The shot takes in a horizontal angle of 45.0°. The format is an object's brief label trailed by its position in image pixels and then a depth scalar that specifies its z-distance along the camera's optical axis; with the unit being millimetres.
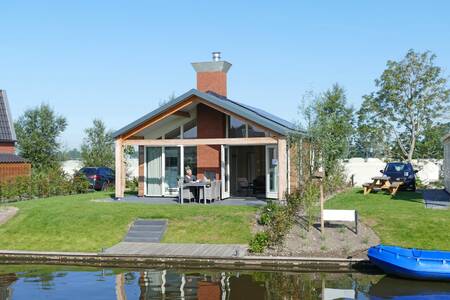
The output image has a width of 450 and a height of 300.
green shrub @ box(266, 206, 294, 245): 16031
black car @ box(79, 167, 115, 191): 33594
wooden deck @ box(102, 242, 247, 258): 15352
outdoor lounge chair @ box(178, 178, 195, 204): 21969
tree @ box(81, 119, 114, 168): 42591
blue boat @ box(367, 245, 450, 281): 12836
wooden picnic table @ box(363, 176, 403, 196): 25141
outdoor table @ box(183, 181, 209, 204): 21859
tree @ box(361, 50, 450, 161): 35906
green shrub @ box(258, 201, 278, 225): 17156
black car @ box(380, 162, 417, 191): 27875
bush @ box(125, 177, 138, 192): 30927
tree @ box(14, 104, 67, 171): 41094
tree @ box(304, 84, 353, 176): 19141
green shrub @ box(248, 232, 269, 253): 15633
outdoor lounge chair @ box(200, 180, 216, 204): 21891
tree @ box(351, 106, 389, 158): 38250
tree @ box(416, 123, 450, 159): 36062
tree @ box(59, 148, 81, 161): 42472
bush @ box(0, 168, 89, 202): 26953
